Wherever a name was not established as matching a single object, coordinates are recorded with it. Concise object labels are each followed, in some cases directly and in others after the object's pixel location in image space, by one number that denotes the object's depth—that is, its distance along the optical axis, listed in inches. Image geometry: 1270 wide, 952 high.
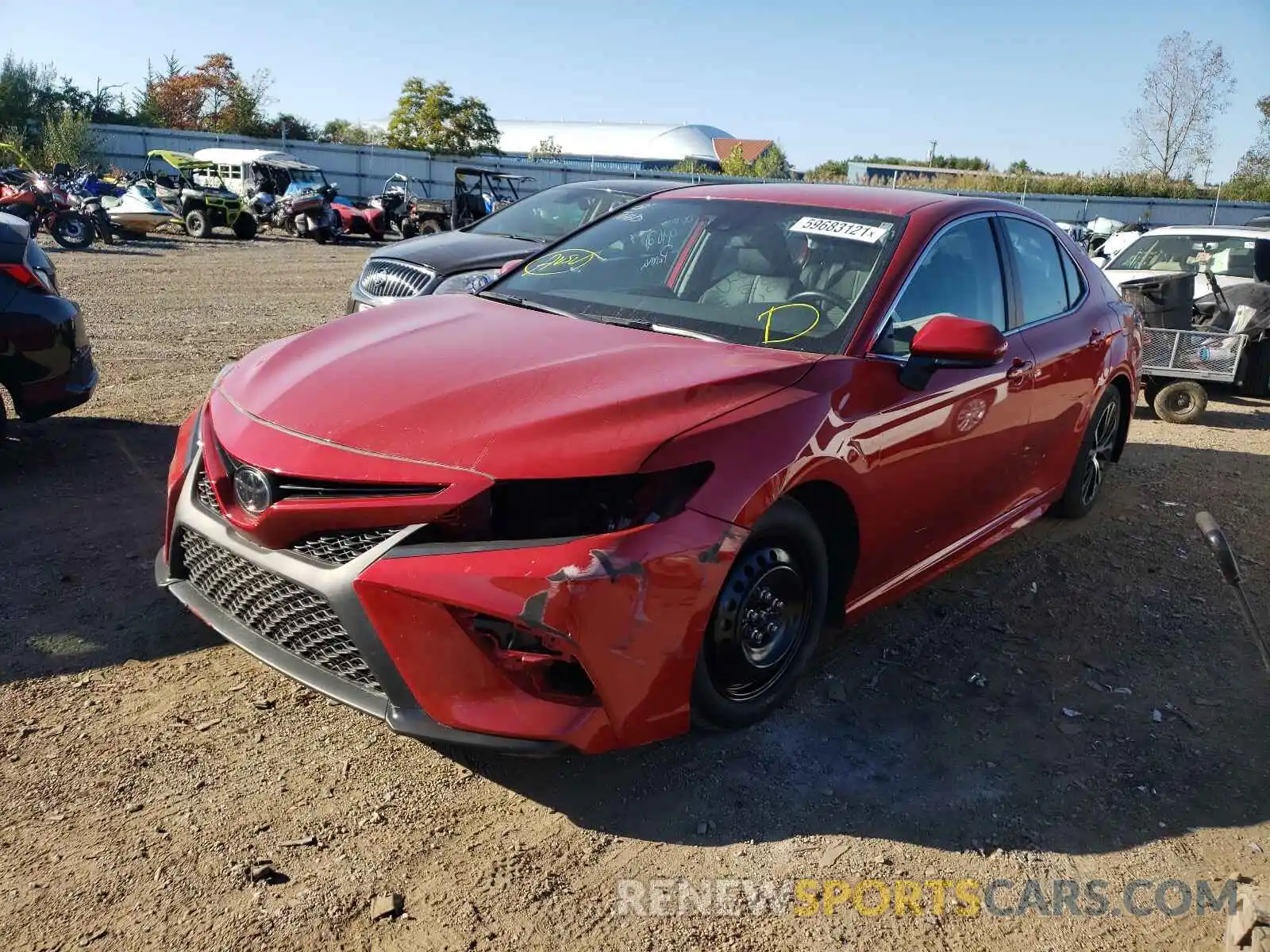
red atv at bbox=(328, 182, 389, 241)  950.4
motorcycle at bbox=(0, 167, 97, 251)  705.6
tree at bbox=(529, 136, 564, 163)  2172.7
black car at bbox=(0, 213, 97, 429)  186.7
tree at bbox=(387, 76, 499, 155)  1953.7
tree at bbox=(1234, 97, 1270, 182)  1765.5
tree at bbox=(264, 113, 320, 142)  1894.4
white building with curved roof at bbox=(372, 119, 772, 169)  2869.1
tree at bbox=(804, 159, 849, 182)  1823.3
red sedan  96.0
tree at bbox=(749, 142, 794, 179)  2043.6
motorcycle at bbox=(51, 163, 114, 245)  743.7
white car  379.2
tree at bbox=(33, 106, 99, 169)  1254.9
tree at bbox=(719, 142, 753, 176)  2127.2
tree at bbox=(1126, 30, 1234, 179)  1930.4
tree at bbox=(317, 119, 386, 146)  2321.6
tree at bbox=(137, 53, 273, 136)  2064.5
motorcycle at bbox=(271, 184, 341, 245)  919.7
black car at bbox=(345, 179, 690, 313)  311.1
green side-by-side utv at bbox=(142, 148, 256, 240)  868.0
